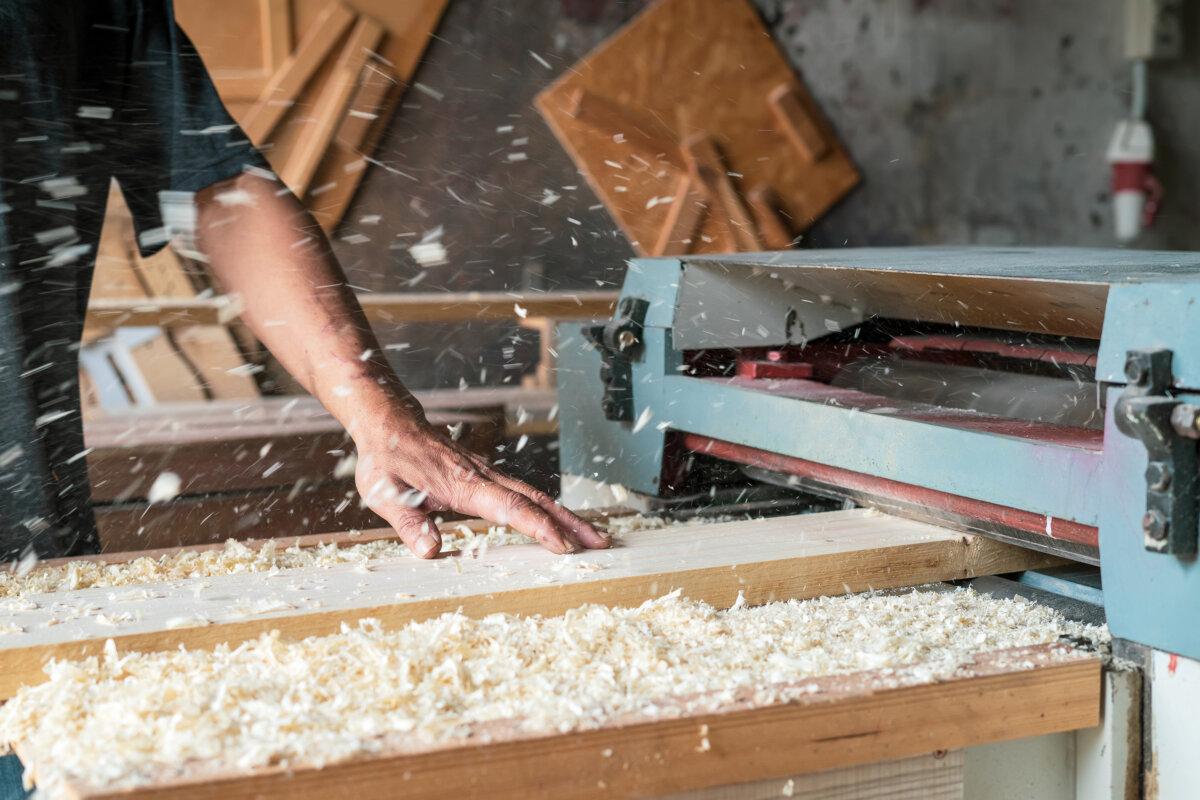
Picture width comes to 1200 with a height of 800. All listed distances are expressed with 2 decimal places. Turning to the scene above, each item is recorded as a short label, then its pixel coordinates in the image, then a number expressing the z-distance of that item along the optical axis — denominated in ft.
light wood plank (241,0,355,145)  14.57
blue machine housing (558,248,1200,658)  3.17
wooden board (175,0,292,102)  14.35
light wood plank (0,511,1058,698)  3.27
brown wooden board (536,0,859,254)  15.52
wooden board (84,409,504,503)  8.77
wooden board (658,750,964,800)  2.85
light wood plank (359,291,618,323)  11.62
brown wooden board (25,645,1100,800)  2.44
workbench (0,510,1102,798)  2.53
